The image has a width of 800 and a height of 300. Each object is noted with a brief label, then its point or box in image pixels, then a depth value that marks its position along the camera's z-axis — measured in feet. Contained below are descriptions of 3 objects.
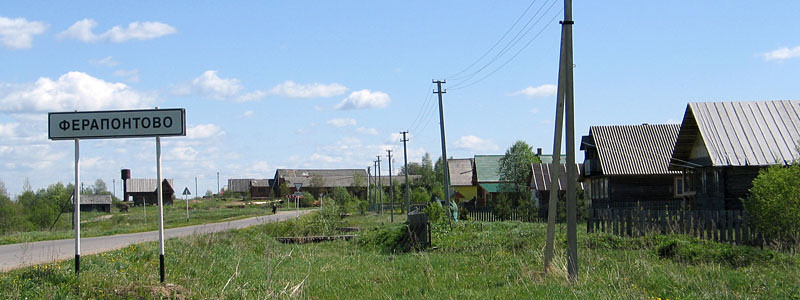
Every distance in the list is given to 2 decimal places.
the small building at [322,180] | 409.28
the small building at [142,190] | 404.57
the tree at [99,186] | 517.47
